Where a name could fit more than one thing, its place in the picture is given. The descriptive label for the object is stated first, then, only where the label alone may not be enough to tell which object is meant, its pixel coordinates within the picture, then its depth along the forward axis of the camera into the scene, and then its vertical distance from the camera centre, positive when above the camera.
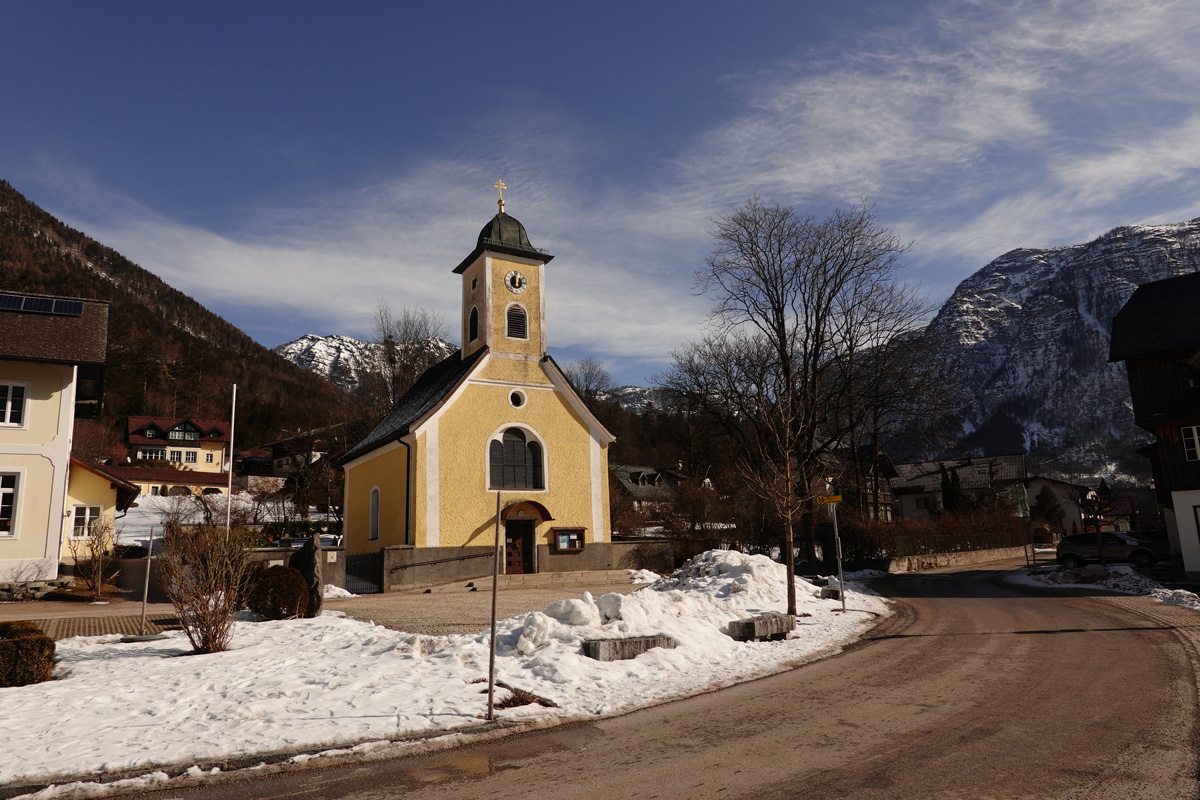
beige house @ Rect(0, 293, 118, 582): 20.34 +3.82
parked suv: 28.12 -1.84
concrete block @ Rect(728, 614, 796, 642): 12.15 -1.88
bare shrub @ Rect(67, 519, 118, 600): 20.98 -0.56
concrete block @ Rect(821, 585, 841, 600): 18.06 -1.96
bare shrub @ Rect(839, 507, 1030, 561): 29.92 -1.06
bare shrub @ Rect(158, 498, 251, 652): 10.41 -0.66
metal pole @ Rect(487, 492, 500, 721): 7.26 -1.61
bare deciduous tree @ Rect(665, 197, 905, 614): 27.59 +6.68
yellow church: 23.66 +2.66
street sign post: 15.94 +0.37
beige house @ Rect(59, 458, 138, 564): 28.52 +2.03
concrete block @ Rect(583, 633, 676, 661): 9.92 -1.75
